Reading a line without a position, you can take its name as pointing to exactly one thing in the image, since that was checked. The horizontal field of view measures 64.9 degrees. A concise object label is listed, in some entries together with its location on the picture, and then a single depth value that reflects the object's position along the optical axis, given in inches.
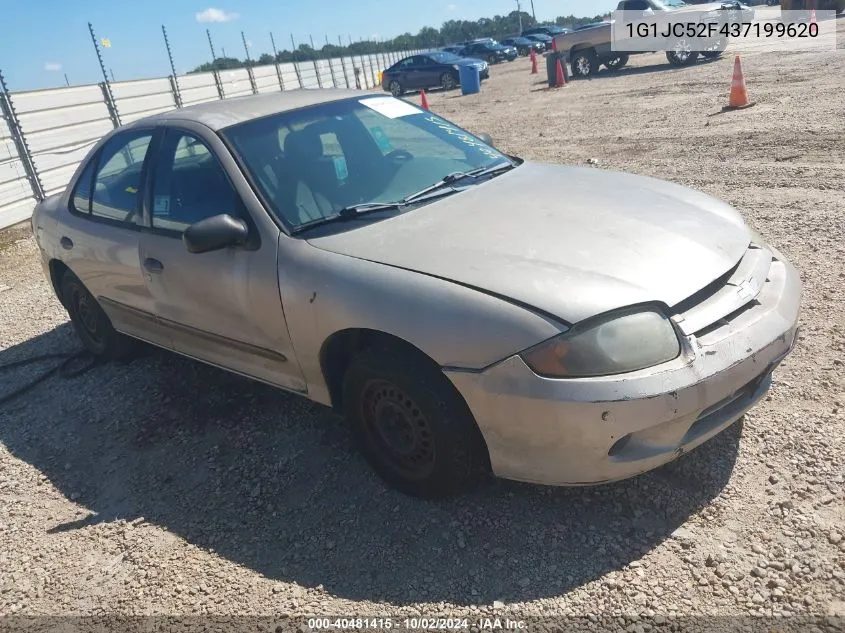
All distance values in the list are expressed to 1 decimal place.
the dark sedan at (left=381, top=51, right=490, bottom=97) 1024.2
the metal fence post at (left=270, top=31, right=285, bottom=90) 1048.8
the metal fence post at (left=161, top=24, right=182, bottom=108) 671.8
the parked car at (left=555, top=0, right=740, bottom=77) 704.4
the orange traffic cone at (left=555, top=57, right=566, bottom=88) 745.3
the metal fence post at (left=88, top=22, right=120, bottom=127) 527.5
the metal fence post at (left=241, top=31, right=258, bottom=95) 917.8
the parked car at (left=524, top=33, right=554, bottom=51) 1891.6
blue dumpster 899.4
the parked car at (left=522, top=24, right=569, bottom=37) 2018.9
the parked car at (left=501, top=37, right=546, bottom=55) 1828.2
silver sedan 91.4
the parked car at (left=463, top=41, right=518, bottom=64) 1587.1
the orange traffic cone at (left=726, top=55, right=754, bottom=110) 419.2
